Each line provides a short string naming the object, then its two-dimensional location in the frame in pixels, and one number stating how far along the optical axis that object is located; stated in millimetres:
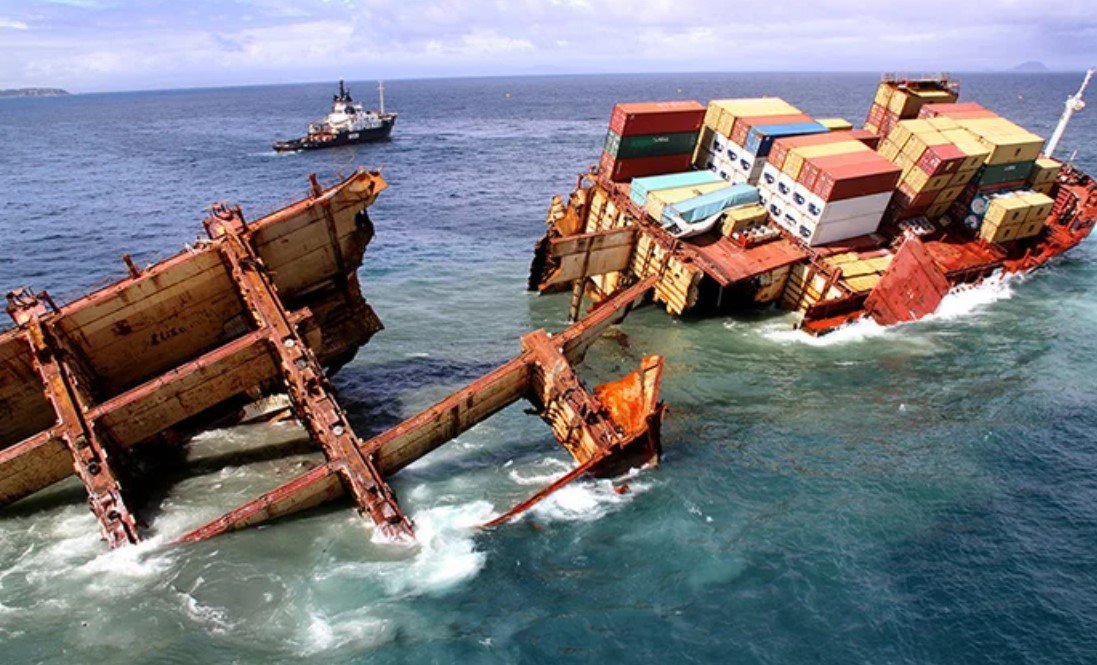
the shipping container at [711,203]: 46250
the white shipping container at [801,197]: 46562
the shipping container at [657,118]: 50219
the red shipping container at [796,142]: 48656
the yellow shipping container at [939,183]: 49250
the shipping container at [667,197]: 47281
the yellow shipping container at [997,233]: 52075
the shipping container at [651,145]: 51531
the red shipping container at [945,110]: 57531
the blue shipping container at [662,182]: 49406
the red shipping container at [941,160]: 47781
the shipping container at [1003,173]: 52056
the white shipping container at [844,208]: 45812
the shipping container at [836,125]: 60438
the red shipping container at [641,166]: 52691
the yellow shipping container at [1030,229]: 53547
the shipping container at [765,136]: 49750
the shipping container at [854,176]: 44719
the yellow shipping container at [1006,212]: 51044
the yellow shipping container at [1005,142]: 50875
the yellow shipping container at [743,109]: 52875
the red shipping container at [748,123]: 51250
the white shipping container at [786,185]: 47812
